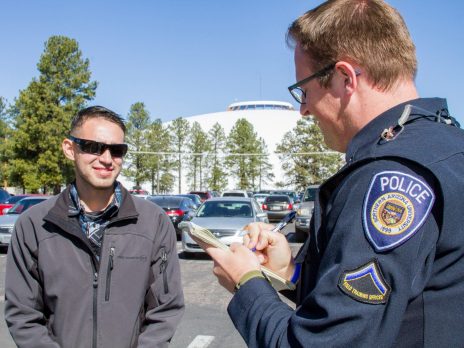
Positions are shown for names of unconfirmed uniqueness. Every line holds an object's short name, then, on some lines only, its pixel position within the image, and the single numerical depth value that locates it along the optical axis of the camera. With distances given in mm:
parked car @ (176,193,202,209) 27853
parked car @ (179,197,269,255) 12850
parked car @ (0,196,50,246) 13484
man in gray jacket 2543
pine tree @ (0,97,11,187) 49381
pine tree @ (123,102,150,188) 57866
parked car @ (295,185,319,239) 16750
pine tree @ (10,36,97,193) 41469
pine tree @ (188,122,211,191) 62875
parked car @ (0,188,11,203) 19094
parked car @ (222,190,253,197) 33062
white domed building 90375
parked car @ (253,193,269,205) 38988
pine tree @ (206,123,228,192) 64812
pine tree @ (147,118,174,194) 58812
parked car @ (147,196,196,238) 18859
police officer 1138
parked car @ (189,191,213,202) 38944
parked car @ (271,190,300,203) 43072
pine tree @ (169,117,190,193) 61741
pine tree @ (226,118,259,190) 64188
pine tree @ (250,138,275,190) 65188
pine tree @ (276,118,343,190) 62438
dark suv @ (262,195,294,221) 27750
